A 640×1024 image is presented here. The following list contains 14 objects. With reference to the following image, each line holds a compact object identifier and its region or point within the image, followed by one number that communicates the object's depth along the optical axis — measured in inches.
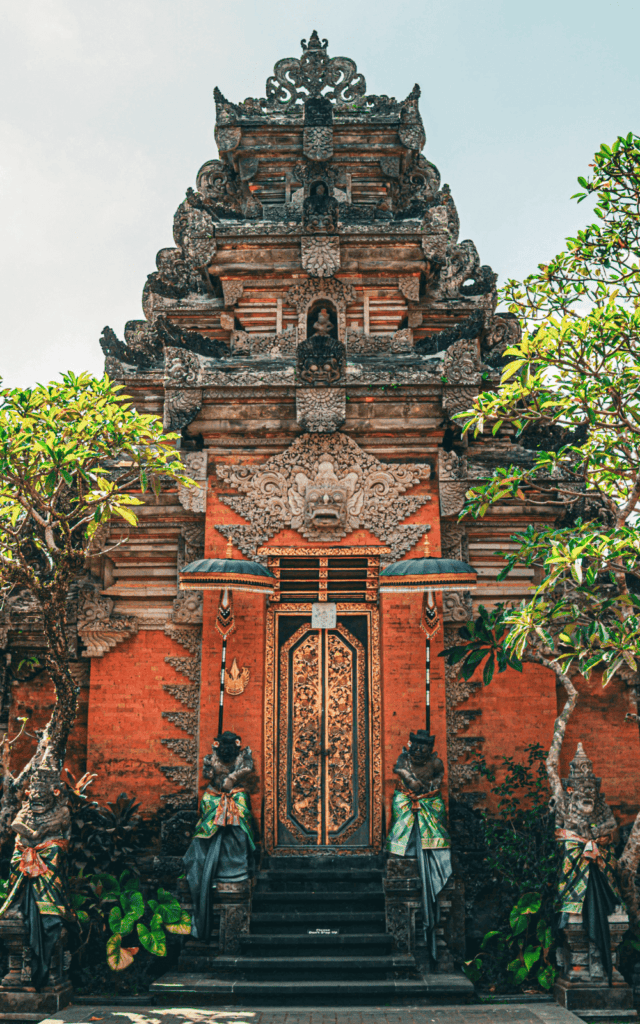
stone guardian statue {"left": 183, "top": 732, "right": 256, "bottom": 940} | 345.1
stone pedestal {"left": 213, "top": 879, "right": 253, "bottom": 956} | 336.5
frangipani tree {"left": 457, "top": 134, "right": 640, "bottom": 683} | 320.7
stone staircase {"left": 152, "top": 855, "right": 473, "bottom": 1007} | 314.8
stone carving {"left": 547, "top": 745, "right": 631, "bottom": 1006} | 323.9
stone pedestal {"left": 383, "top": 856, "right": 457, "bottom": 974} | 334.0
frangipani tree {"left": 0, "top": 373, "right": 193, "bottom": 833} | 330.3
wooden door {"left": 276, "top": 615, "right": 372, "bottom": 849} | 390.0
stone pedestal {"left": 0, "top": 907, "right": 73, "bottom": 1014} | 318.0
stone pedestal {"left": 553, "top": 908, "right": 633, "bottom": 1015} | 319.6
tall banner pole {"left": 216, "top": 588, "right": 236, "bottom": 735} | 397.1
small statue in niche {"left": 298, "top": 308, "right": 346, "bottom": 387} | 416.2
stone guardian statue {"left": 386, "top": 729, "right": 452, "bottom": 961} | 342.0
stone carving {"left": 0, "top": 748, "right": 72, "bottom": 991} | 320.8
